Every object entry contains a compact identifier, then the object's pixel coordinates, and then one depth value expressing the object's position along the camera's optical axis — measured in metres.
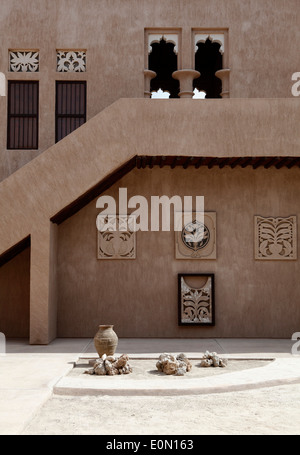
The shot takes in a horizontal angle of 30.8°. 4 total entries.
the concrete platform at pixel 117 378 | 6.76
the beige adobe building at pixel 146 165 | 11.21
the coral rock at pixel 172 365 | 8.49
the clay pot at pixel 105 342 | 9.45
